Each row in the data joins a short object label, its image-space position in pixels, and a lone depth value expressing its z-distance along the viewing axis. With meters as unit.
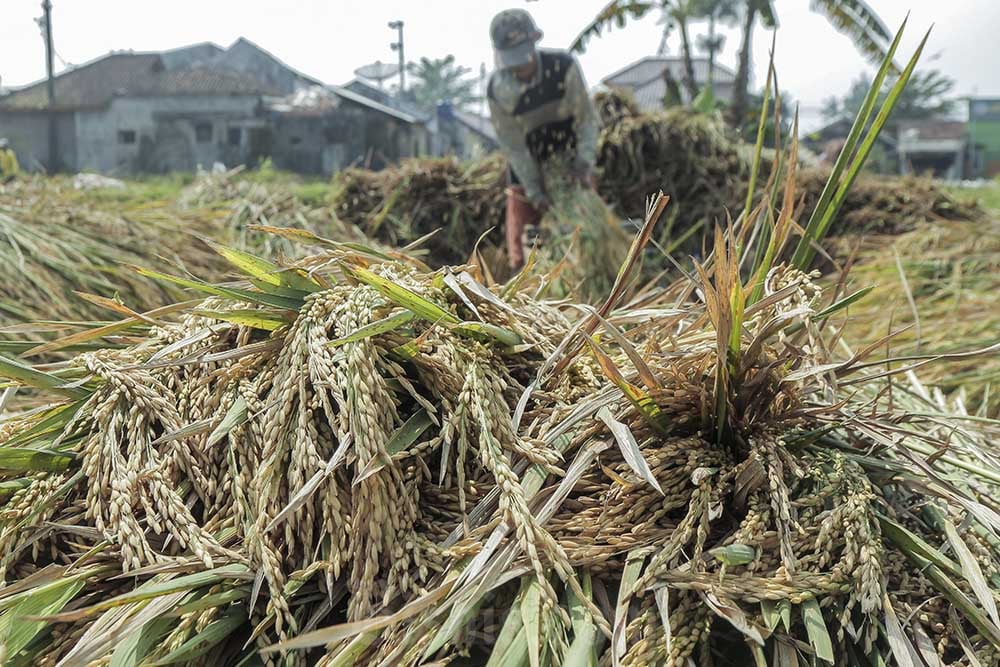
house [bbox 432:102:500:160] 21.47
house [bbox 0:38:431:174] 25.48
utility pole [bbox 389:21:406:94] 32.24
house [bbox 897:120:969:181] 38.19
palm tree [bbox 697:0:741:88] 28.30
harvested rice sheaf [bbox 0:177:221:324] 2.77
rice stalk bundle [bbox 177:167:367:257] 4.58
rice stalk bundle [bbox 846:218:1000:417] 2.38
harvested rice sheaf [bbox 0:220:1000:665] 0.89
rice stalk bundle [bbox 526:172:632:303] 4.40
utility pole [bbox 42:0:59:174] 25.81
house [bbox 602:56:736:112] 39.59
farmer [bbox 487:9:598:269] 4.76
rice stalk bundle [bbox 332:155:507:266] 5.80
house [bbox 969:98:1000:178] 40.75
